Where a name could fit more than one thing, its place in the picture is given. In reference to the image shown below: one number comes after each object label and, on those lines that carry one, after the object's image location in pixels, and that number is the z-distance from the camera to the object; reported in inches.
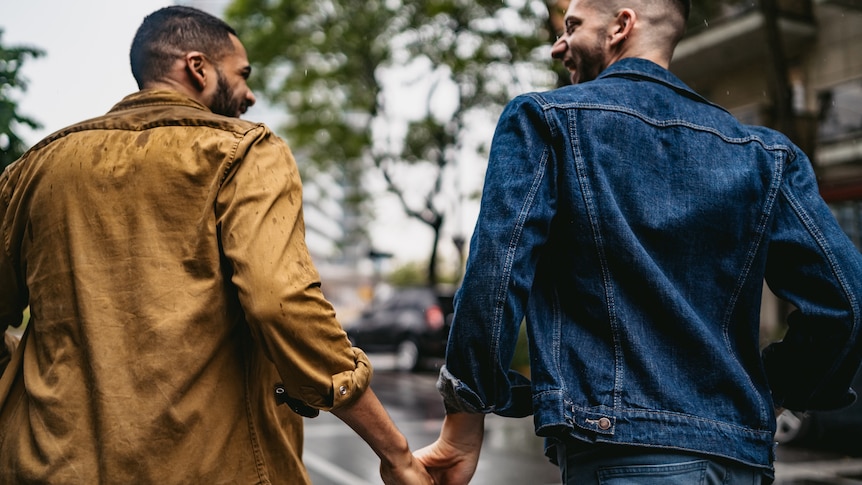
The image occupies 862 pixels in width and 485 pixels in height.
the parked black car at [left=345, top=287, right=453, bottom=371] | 695.1
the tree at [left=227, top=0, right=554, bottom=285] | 709.3
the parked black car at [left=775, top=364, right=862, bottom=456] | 309.6
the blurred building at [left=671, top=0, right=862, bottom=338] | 662.5
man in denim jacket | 70.0
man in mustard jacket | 69.3
